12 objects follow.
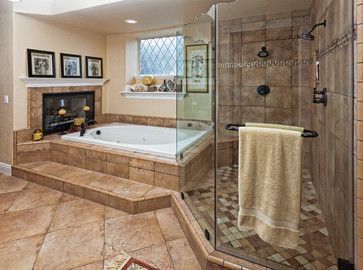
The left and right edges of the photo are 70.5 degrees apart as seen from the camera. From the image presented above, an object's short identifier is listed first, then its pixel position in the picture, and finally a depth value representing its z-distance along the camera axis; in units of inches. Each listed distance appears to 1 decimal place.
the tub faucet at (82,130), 144.4
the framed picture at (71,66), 156.3
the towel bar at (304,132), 52.0
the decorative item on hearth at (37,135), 141.5
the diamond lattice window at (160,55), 166.4
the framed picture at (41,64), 137.4
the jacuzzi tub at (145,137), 114.3
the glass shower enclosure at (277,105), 59.4
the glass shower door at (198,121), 94.3
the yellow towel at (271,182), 52.5
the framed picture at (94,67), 172.4
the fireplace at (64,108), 152.9
